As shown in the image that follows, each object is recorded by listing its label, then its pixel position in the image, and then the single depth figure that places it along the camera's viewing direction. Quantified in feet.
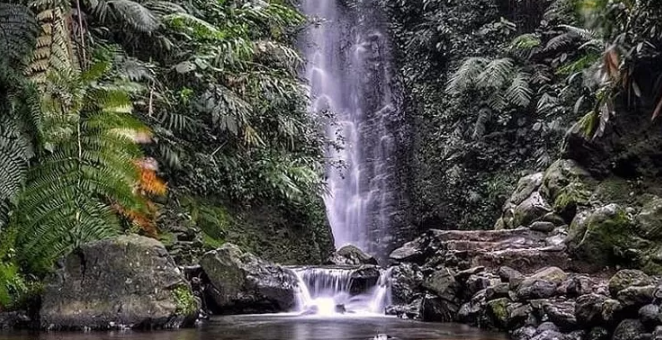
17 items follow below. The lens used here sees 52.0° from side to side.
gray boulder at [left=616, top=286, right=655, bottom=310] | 16.67
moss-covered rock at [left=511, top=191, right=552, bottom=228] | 29.30
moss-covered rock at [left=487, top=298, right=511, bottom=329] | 20.58
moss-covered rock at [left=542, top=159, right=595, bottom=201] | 28.35
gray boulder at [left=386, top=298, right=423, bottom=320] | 26.37
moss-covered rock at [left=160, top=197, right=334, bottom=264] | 28.84
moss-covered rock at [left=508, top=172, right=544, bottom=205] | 32.35
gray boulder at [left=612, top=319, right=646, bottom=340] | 16.42
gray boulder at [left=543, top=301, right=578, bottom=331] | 18.11
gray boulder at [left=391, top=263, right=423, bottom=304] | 28.94
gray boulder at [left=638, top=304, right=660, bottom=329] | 16.08
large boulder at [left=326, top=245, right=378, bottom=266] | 39.93
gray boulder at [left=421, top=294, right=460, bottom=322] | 24.29
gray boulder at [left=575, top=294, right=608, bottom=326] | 17.51
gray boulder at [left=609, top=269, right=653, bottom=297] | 17.59
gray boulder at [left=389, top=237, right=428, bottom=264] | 31.34
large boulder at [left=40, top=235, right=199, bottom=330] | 19.75
